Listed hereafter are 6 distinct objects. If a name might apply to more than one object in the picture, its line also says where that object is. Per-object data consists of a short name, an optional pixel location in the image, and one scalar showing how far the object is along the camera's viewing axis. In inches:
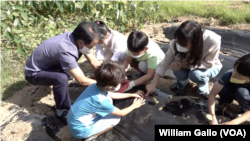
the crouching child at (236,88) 62.6
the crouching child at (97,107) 59.1
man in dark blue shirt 74.2
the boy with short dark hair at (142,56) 79.0
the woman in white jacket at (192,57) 69.4
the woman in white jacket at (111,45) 88.5
